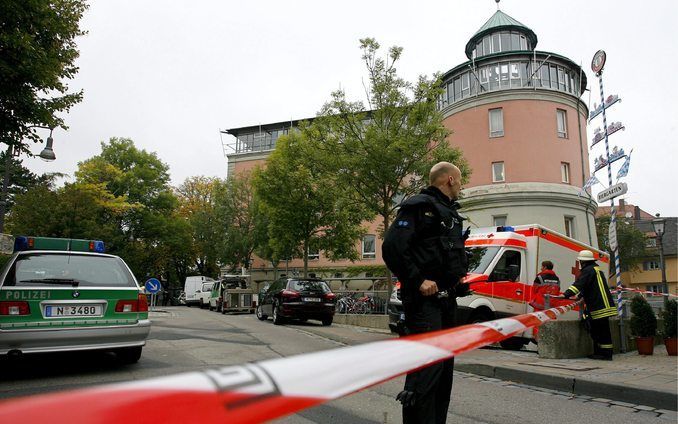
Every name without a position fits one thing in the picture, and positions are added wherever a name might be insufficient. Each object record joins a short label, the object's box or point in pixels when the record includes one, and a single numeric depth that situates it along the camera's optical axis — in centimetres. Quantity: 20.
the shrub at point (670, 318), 812
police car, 525
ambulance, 980
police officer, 329
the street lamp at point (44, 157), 1599
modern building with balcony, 2958
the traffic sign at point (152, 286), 2104
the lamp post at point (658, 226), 1734
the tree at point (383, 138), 1411
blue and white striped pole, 895
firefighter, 788
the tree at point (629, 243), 4600
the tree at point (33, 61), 793
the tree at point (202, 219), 4169
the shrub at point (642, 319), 842
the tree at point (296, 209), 2322
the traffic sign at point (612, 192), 888
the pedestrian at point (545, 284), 933
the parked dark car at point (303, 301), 1539
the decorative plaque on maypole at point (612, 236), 941
